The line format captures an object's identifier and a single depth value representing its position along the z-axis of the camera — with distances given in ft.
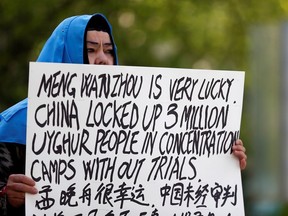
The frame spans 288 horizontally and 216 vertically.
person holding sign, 25.65
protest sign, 26.15
